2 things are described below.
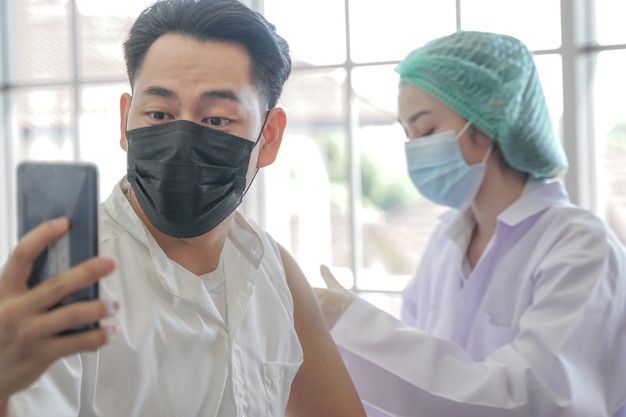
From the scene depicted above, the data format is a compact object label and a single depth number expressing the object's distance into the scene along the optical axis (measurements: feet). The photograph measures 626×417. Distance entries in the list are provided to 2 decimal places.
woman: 6.71
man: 4.65
